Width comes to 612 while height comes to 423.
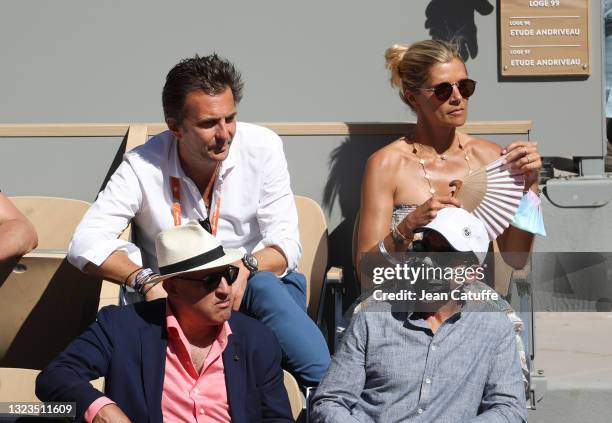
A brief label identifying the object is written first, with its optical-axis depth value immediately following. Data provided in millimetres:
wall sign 12328
